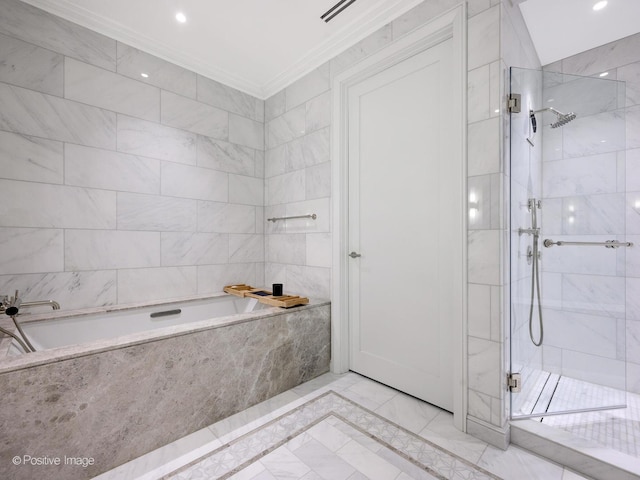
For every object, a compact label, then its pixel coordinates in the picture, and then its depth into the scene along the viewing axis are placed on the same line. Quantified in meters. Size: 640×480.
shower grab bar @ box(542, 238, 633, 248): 1.74
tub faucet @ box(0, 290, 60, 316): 1.40
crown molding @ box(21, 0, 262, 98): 1.87
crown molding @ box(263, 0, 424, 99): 1.86
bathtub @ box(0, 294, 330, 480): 1.16
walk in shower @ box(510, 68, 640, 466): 1.68
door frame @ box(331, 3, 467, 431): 1.58
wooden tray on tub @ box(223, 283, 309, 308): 2.08
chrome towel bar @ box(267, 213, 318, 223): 2.42
